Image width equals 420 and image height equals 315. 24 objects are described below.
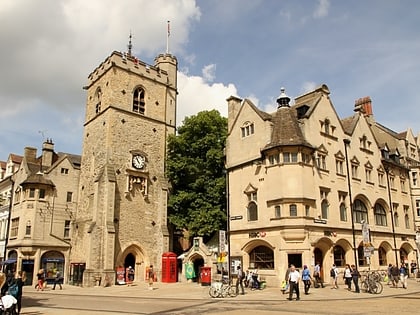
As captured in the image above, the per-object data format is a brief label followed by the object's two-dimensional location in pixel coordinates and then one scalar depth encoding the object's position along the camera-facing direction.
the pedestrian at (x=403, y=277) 24.28
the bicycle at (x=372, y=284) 21.53
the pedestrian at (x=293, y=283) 18.59
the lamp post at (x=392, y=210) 34.23
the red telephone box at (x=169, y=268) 33.91
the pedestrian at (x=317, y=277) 24.89
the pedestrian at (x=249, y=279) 25.86
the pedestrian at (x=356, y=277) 21.92
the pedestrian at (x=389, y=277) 26.53
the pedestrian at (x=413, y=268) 34.98
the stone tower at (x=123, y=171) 33.69
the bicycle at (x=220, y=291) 20.62
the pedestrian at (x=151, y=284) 27.94
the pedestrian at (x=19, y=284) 13.04
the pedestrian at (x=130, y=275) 34.22
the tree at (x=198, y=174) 34.75
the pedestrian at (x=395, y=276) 25.47
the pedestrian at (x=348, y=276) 23.10
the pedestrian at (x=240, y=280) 21.84
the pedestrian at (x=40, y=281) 29.48
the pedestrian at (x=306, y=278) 20.73
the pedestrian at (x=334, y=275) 24.82
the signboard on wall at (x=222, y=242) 22.08
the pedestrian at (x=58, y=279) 29.69
